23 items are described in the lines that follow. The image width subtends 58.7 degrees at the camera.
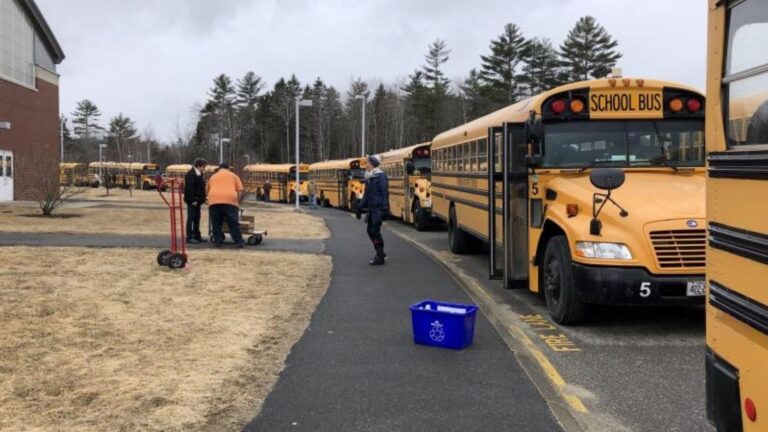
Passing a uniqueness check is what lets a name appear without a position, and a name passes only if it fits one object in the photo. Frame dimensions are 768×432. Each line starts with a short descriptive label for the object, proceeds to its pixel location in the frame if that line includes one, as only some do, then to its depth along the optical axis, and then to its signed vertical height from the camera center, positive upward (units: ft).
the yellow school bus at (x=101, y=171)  219.82 +7.01
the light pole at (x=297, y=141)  103.46 +7.67
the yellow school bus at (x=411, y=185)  64.59 +0.35
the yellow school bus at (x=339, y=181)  101.39 +1.37
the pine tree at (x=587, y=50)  179.32 +35.97
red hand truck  34.04 -3.21
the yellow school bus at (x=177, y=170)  186.80 +5.89
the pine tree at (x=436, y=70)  237.04 +41.68
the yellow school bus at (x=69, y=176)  80.12 +2.30
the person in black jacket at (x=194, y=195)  46.47 -0.26
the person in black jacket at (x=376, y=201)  38.01 -0.66
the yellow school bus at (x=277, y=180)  139.85 +2.24
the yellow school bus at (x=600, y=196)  20.47 -0.32
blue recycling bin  20.01 -4.07
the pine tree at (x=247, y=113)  297.74 +33.95
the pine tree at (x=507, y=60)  194.80 +36.68
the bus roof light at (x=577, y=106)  25.46 +3.01
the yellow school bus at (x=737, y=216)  8.55 -0.42
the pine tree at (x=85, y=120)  395.55 +42.11
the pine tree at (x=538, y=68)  189.26 +33.35
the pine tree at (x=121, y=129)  372.58 +34.91
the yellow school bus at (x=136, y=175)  211.39 +5.62
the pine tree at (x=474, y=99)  198.50 +27.31
